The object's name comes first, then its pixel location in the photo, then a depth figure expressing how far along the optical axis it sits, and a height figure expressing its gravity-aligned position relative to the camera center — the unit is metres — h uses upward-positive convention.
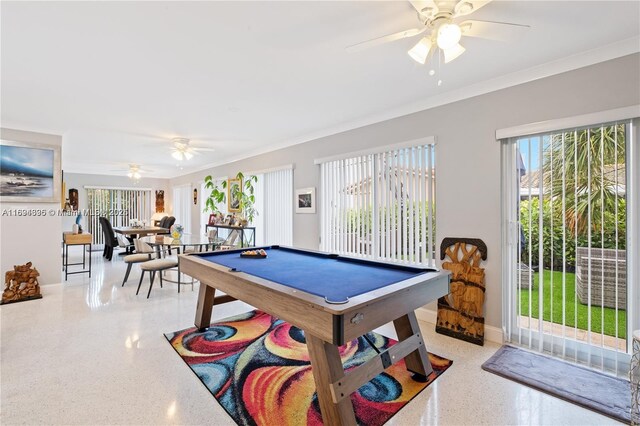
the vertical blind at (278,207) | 5.25 +0.10
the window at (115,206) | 9.30 +0.23
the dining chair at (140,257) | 4.74 -0.71
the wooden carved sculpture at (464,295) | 2.81 -0.80
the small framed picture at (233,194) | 6.18 +0.41
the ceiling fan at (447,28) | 1.66 +1.10
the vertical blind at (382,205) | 3.35 +0.09
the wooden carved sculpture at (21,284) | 3.95 -0.97
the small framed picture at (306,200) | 4.67 +0.20
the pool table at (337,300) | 1.50 -0.50
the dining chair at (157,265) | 4.23 -0.76
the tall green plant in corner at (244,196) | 5.88 +0.34
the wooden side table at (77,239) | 5.36 -0.47
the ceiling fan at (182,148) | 4.90 +1.09
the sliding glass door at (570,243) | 2.28 -0.27
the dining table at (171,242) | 4.70 -0.48
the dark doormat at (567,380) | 1.90 -1.22
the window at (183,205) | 8.80 +0.25
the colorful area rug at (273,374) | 1.84 -1.22
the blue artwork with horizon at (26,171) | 4.11 +0.60
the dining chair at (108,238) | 7.14 -0.60
